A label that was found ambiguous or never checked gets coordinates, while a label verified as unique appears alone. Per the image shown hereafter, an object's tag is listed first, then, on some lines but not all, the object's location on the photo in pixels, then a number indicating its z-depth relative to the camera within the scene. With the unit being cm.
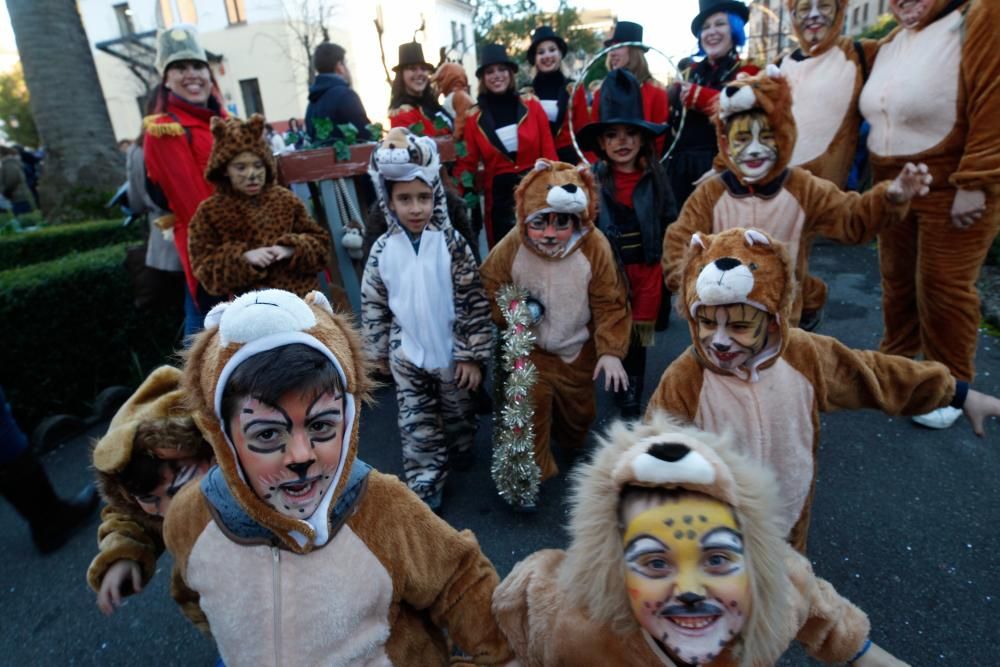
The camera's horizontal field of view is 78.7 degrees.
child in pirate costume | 306
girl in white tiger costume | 259
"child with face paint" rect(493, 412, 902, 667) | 117
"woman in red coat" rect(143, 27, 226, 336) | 295
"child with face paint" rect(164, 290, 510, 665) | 122
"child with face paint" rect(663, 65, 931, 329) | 248
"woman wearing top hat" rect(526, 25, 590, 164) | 436
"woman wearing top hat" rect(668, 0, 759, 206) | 373
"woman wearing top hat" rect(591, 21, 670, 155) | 350
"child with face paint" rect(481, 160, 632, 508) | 256
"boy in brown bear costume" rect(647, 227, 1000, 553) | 183
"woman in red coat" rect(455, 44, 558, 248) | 404
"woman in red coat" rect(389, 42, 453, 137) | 437
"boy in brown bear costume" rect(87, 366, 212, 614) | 155
